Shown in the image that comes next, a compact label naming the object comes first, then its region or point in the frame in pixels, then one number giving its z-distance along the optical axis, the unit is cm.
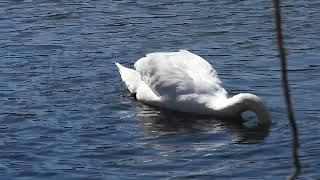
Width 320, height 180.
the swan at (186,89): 2013
